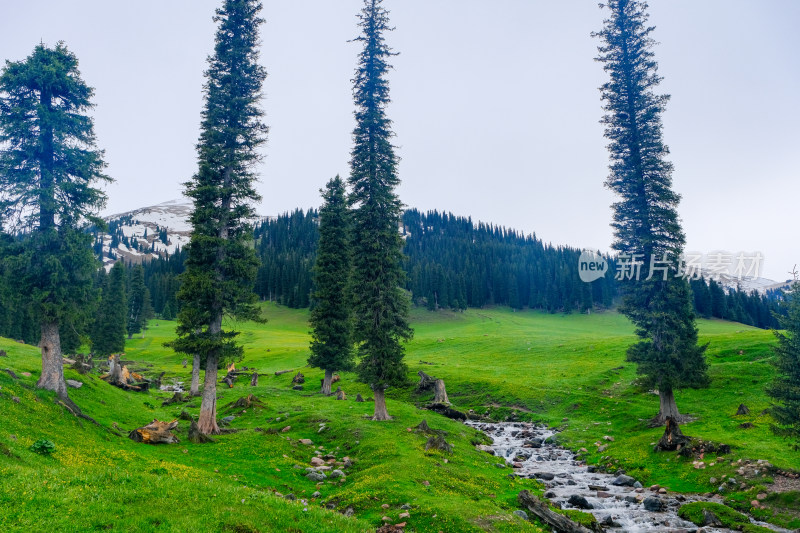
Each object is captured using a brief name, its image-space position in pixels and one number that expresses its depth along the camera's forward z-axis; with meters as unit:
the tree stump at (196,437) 23.88
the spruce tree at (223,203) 26.95
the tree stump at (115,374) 41.28
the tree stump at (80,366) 36.03
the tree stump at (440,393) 41.03
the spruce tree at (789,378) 19.09
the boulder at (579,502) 19.05
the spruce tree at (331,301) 44.28
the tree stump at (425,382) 46.66
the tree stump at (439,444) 24.03
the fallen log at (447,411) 38.12
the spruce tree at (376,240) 31.78
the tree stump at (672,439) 24.97
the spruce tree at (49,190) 25.25
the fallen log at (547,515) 15.52
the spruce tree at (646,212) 30.22
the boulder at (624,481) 22.23
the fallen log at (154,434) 22.75
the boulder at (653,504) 18.50
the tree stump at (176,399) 39.37
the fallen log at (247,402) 35.22
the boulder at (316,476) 20.13
